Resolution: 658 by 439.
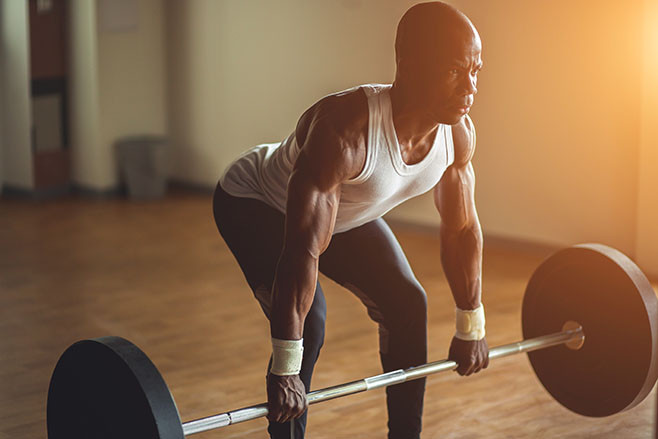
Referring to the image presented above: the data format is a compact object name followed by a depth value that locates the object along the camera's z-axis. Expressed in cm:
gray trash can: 684
